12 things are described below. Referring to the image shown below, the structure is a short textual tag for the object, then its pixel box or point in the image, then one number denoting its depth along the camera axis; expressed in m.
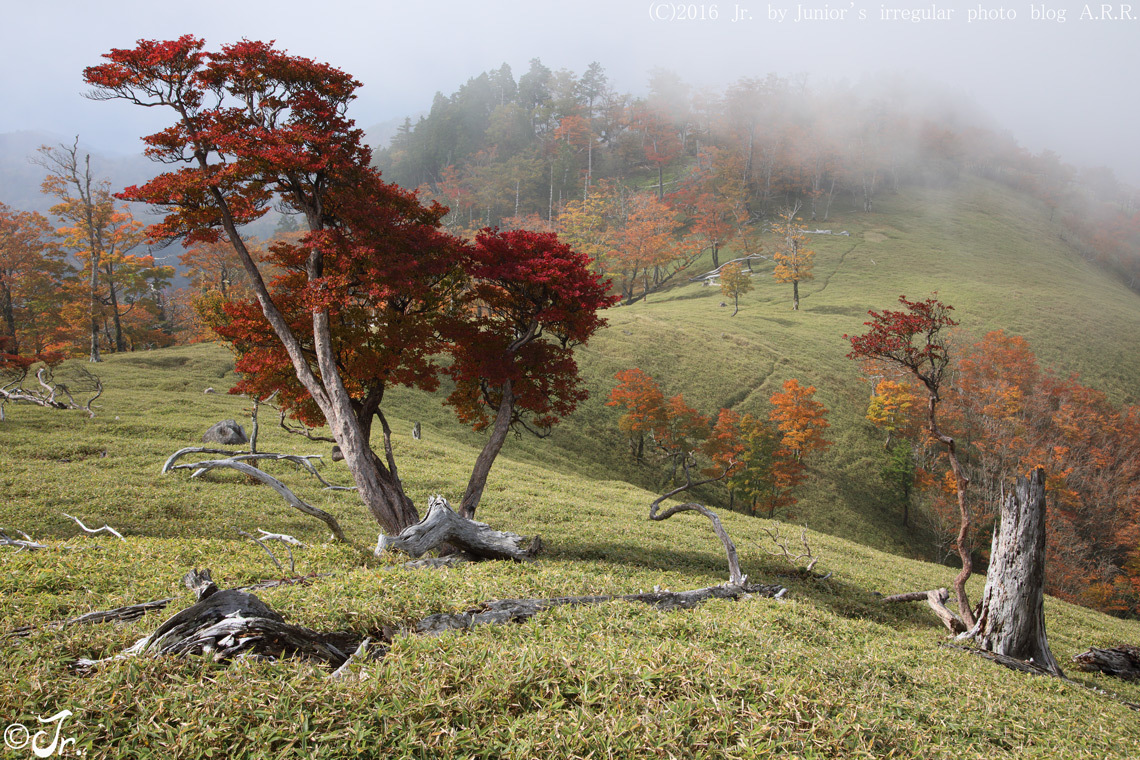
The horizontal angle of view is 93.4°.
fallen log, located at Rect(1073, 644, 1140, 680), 11.45
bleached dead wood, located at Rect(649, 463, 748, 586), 9.90
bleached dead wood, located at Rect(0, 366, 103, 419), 21.97
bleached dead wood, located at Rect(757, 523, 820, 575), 14.41
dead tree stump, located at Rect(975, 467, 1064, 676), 9.57
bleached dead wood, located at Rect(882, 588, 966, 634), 11.02
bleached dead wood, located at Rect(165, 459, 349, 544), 8.80
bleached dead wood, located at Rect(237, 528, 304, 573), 7.50
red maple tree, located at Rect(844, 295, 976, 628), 12.78
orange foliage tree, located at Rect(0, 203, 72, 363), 42.88
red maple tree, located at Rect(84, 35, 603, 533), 11.41
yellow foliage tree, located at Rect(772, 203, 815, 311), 64.75
